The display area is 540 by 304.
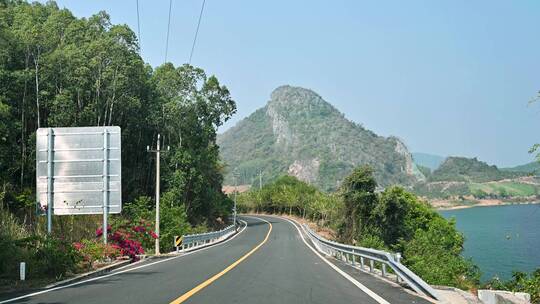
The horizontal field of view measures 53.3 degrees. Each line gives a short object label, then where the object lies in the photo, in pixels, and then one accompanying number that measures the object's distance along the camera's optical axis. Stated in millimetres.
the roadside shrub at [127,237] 26016
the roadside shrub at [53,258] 16281
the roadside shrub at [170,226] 36912
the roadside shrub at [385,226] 49406
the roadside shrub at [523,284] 13794
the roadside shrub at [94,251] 20238
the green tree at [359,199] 56375
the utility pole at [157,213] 30875
